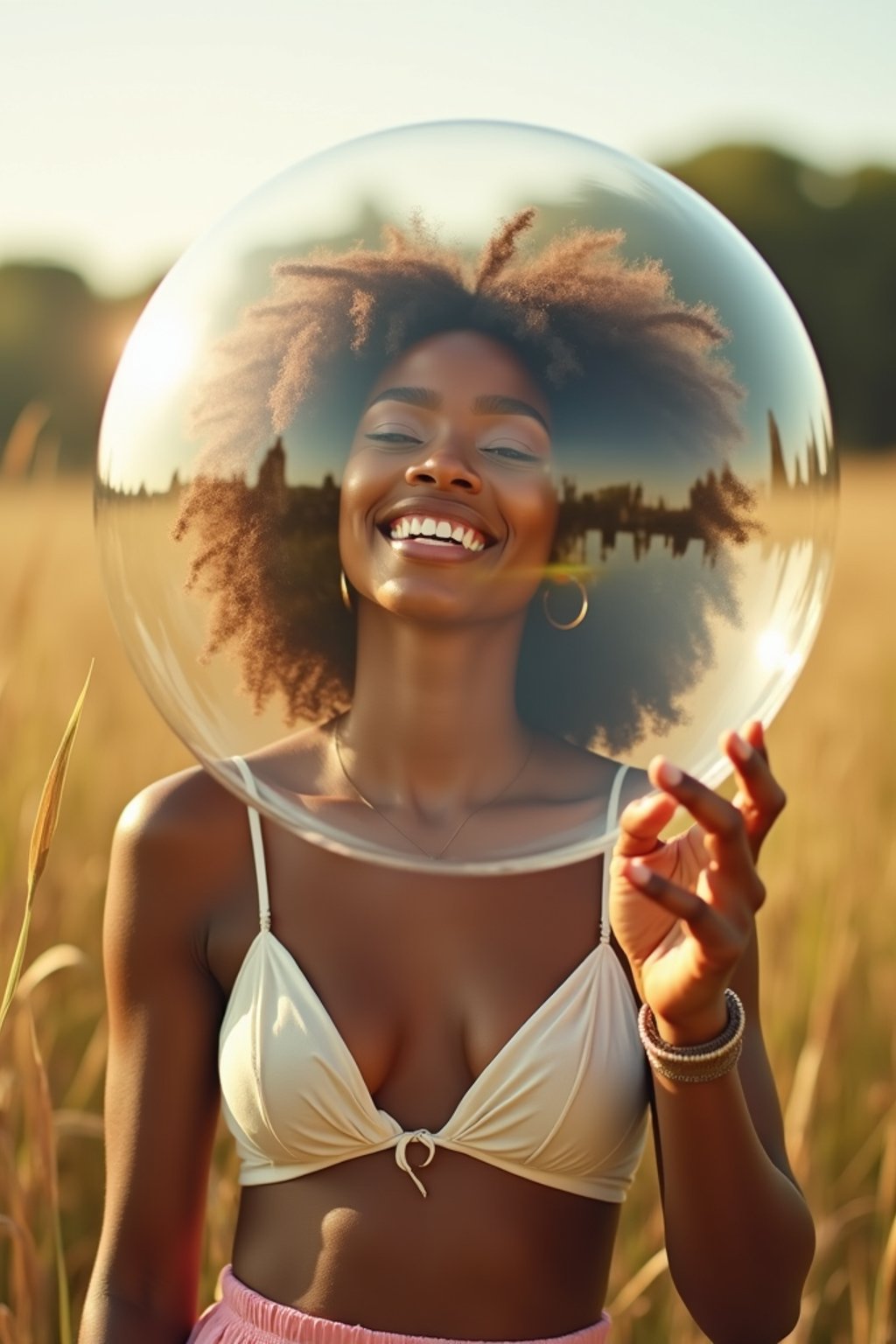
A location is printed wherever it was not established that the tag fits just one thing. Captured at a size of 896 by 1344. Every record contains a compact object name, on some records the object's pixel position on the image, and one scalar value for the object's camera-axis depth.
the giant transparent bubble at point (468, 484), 1.26
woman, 1.26
